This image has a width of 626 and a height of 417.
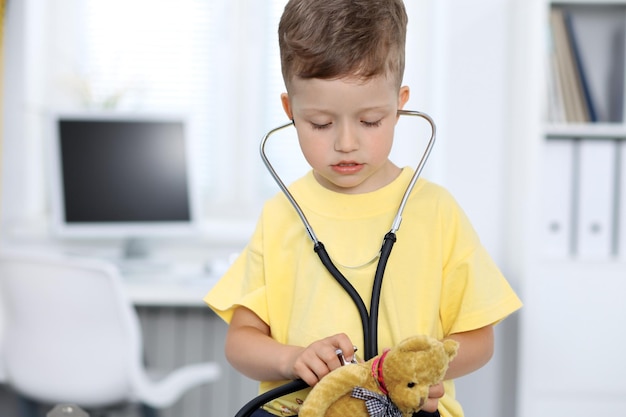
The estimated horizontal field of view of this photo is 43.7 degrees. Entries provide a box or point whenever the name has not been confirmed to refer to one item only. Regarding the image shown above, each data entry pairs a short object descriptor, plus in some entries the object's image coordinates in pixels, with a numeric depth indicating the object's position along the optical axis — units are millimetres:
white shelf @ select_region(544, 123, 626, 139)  2293
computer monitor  2711
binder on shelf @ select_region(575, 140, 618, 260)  2322
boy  811
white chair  2039
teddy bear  745
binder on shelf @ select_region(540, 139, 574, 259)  2340
